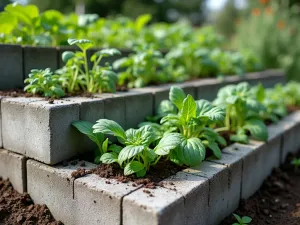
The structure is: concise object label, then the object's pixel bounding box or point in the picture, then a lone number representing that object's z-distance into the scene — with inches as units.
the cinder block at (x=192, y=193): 66.7
